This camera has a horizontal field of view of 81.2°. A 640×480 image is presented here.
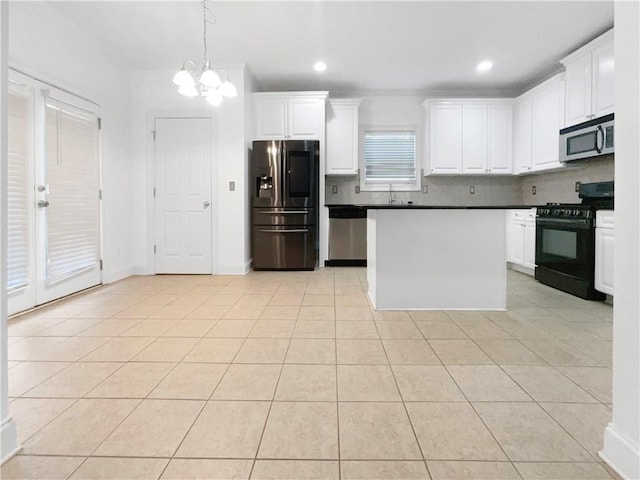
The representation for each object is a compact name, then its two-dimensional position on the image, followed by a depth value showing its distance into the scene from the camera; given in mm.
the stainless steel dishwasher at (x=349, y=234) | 5430
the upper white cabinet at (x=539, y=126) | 4480
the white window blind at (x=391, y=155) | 5988
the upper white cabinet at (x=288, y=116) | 5258
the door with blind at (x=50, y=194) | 2984
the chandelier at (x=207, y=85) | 2928
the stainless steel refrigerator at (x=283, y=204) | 5012
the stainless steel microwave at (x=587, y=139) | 3596
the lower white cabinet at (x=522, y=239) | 4598
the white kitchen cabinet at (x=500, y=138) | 5465
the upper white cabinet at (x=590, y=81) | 3627
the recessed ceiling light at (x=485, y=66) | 4680
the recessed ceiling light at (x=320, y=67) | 4703
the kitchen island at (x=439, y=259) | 3020
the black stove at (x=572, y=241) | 3465
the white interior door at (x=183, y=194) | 4785
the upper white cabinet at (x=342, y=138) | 5570
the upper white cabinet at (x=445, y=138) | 5504
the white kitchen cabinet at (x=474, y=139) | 5480
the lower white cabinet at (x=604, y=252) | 3241
